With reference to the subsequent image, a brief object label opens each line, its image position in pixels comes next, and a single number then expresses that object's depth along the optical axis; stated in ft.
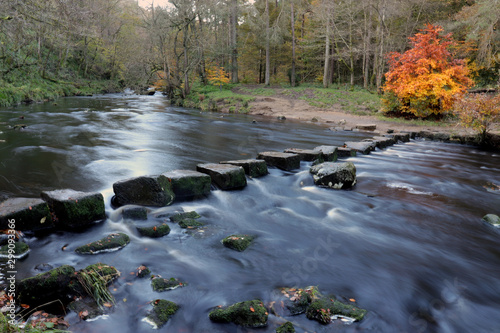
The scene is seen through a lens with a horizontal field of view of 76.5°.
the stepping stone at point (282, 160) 26.71
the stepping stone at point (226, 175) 21.50
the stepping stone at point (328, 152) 30.14
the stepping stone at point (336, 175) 23.59
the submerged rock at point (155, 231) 15.11
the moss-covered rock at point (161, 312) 9.89
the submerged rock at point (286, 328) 9.49
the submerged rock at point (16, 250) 12.31
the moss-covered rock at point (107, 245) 13.11
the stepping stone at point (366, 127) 53.52
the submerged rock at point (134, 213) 16.40
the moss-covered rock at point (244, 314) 9.80
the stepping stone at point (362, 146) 34.81
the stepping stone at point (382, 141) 39.29
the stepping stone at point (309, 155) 29.17
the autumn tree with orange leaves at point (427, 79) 53.21
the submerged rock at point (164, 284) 11.43
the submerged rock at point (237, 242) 14.71
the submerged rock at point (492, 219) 17.96
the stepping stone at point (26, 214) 13.51
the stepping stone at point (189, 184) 19.47
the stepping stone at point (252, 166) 24.41
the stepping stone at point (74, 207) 14.98
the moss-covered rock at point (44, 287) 9.83
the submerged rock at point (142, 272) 12.02
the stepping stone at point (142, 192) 17.93
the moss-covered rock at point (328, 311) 10.19
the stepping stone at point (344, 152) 33.01
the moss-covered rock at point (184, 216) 16.67
